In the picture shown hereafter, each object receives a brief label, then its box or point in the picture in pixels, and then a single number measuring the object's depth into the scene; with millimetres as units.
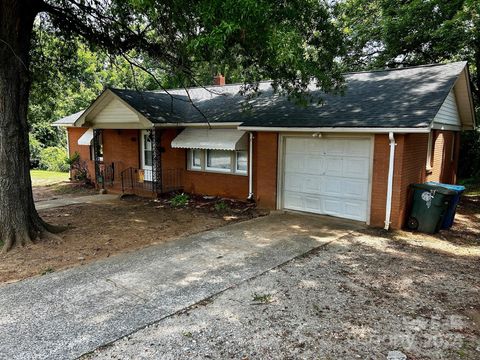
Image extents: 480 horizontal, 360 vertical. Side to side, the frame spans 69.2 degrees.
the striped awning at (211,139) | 11836
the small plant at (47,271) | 6004
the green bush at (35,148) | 25827
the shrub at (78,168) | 17625
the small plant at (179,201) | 12289
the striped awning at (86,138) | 16609
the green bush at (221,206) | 11422
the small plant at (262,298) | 4934
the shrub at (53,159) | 24681
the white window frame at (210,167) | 12773
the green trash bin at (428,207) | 8469
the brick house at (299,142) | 8867
